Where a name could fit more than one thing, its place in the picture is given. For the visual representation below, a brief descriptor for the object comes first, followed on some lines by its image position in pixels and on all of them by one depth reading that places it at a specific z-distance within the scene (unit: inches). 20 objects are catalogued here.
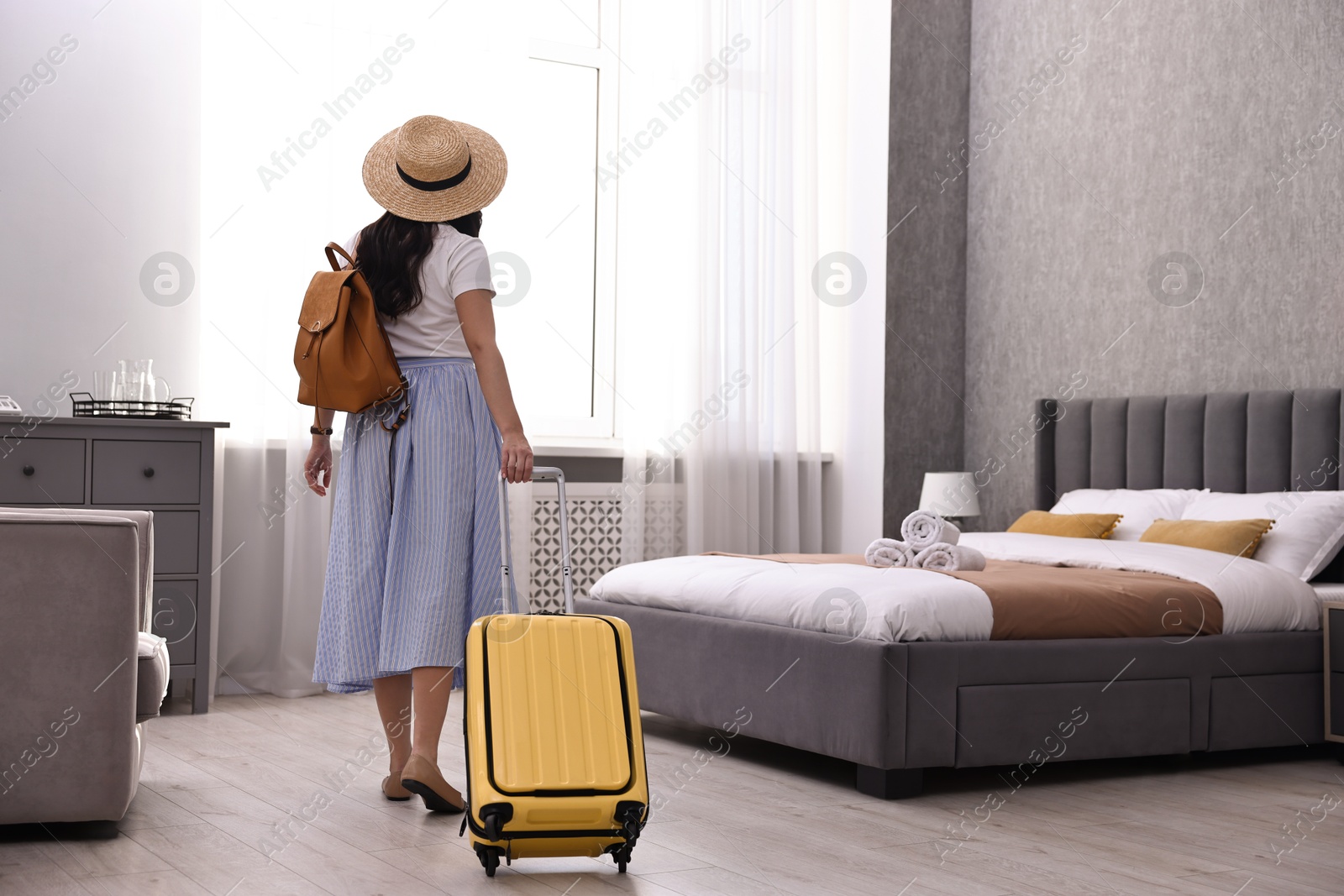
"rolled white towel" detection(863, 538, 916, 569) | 146.3
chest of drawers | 154.9
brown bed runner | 126.3
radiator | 195.6
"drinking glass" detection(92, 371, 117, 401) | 164.2
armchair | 92.0
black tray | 161.9
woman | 101.8
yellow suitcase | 85.7
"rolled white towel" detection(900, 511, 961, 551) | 147.3
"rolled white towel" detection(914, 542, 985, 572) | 141.7
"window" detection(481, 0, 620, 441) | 208.5
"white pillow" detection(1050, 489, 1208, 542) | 169.5
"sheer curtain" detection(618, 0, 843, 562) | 208.2
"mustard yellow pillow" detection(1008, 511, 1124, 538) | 169.2
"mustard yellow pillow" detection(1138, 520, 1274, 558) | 149.8
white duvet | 121.7
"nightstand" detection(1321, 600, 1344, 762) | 141.4
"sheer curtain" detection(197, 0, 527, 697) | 180.1
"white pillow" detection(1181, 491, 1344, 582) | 148.3
